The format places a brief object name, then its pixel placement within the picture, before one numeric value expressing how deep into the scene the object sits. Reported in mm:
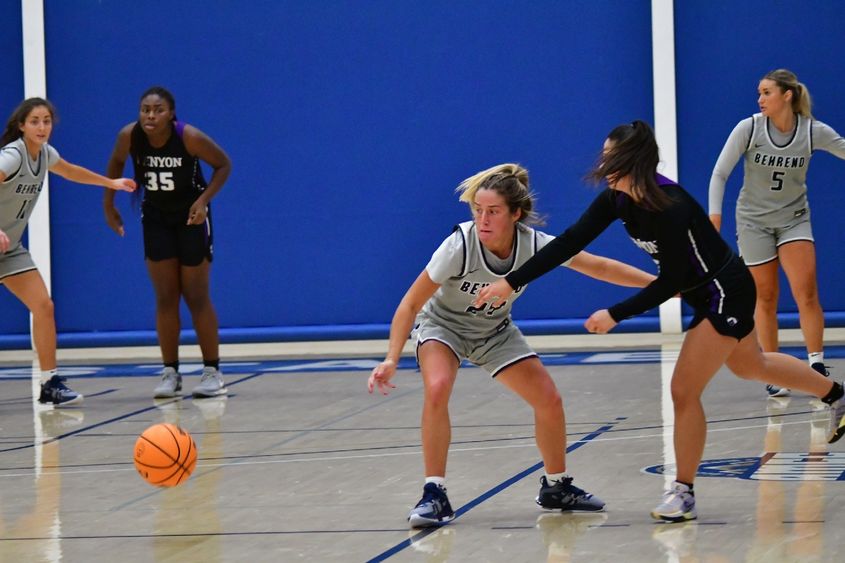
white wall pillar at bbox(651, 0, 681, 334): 21955
